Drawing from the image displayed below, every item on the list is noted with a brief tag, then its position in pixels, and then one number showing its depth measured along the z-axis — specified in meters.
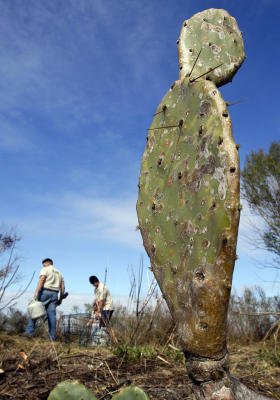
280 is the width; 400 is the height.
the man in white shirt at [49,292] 6.35
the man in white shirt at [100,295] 4.58
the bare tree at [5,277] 3.74
